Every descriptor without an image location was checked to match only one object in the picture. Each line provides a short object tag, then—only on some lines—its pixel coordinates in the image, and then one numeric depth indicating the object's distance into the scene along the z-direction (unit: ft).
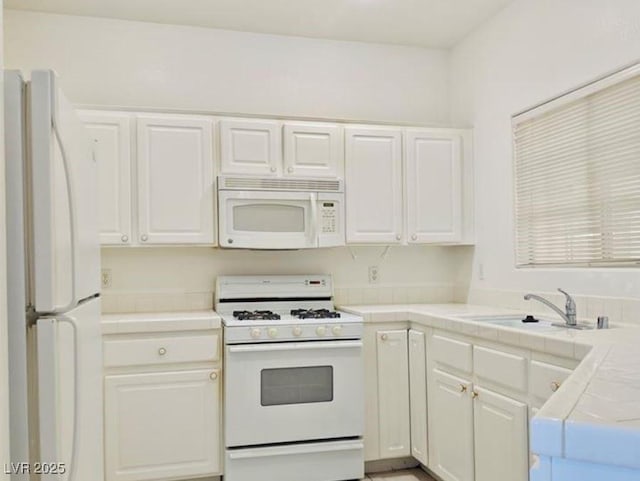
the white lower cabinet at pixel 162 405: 9.39
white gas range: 9.67
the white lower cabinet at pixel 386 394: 10.54
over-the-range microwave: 10.76
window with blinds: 8.22
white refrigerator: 4.16
